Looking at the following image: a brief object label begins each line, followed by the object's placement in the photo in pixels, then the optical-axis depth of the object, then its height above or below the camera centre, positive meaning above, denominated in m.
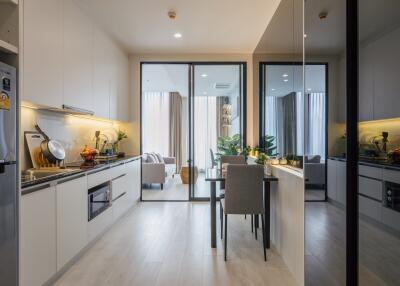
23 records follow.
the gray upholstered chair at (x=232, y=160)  4.37 -0.27
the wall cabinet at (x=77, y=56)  2.93 +1.05
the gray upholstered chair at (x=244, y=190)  2.82 -0.50
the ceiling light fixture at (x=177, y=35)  4.39 +1.81
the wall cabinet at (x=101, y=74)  3.76 +1.05
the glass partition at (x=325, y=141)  1.50 +0.01
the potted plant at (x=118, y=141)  4.86 +0.04
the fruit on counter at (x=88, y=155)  3.29 -0.14
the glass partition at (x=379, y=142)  1.04 +0.01
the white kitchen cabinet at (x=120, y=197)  3.82 -0.83
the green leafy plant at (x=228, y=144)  5.52 -0.01
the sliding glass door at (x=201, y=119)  5.54 +0.54
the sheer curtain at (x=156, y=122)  9.34 +0.76
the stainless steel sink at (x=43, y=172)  2.13 -0.26
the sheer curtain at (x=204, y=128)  5.71 +0.34
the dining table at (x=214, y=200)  3.05 -0.67
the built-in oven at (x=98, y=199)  2.99 -0.68
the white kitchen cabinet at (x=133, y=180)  4.61 -0.67
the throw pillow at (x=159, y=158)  7.72 -0.43
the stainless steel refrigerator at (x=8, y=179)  1.65 -0.23
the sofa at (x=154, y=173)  6.64 -0.74
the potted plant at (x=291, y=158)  2.66 -0.15
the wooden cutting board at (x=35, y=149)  2.74 -0.06
